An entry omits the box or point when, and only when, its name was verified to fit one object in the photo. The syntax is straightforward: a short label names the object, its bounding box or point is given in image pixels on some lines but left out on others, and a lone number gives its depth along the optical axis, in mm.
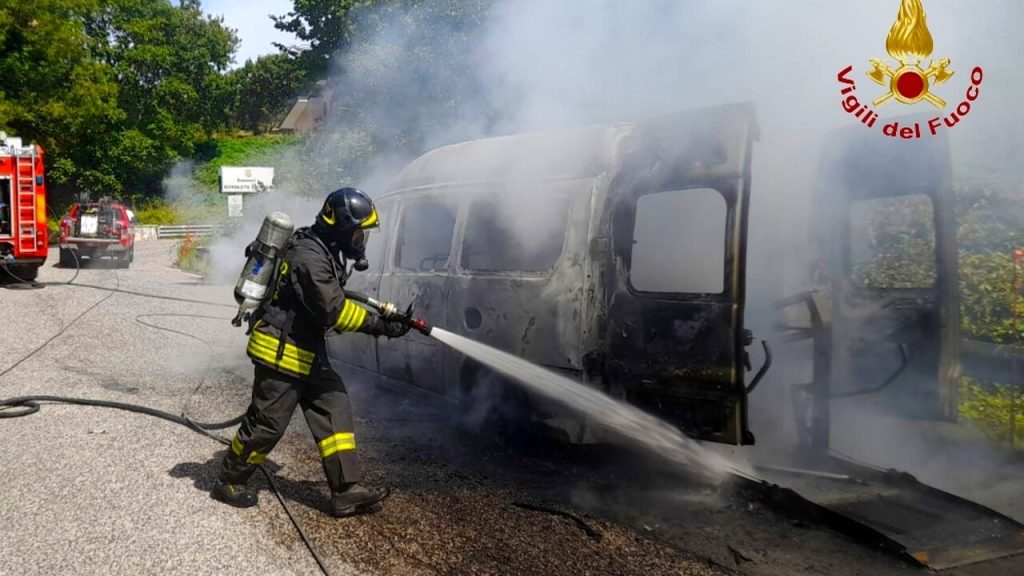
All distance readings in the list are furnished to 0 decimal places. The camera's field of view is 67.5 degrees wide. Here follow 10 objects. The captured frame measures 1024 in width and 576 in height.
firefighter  3812
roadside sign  20688
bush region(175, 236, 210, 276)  19266
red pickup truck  18250
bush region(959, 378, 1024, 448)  5527
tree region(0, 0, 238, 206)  25906
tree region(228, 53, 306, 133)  47034
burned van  3826
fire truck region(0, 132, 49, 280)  13141
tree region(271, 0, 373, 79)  12781
